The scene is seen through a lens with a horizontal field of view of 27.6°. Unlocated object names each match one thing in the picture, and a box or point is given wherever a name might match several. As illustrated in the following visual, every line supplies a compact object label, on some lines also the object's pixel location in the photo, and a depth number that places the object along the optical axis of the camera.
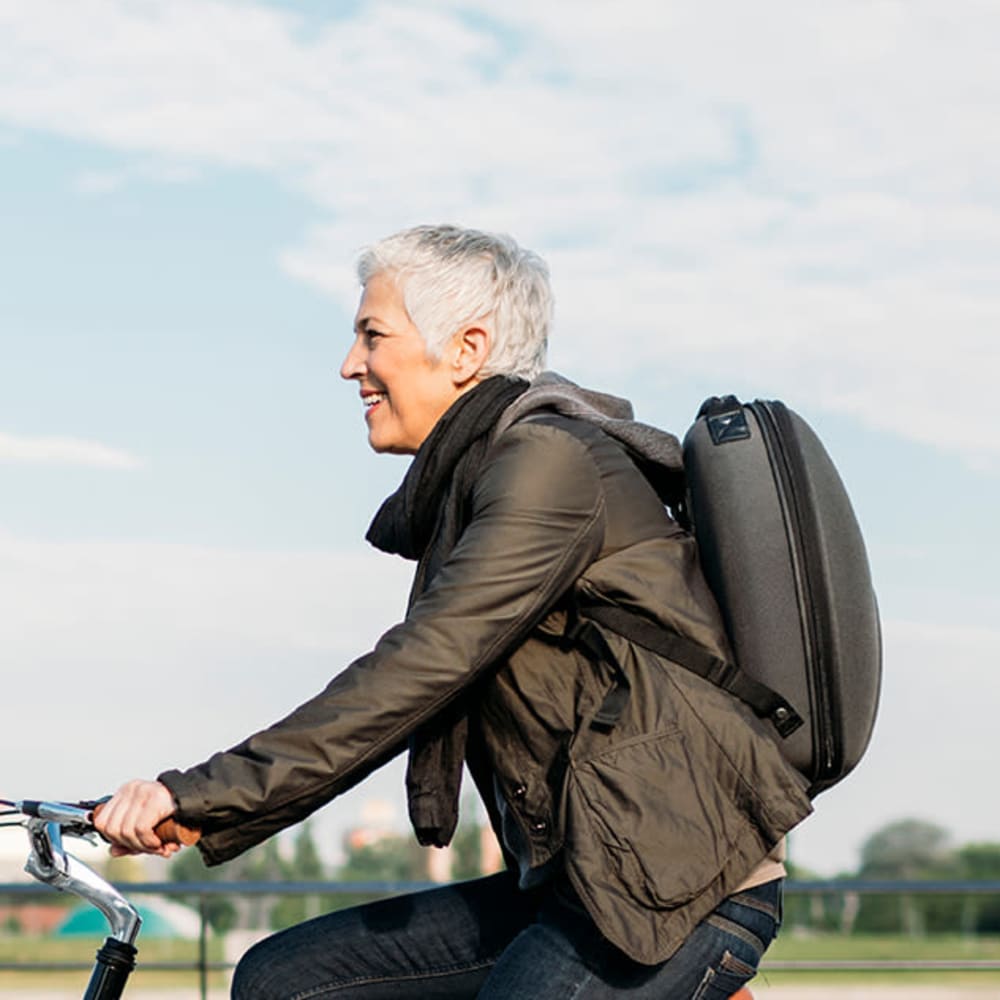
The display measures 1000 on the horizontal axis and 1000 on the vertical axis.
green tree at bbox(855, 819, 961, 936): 69.66
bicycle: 3.39
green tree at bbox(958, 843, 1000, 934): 28.93
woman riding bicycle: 3.09
